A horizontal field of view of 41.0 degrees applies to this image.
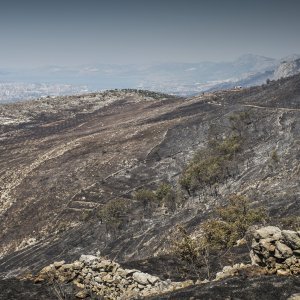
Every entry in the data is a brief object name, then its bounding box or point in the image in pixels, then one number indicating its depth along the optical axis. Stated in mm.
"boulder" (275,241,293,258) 28484
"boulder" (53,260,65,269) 34741
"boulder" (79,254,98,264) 34188
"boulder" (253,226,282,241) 29797
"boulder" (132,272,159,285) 32031
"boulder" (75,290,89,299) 30844
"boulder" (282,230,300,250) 28398
